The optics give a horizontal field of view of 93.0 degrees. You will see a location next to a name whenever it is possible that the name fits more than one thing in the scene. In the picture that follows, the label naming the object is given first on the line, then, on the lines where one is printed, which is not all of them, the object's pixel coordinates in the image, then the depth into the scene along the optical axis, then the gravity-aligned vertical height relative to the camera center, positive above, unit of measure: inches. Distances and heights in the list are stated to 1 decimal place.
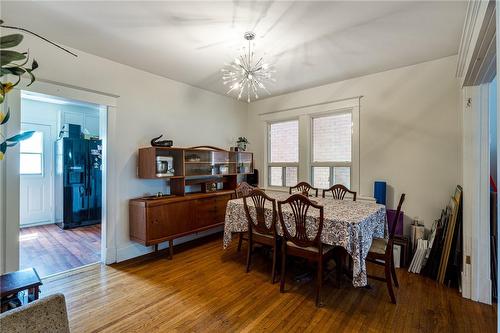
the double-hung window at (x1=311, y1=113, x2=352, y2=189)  159.3 +11.3
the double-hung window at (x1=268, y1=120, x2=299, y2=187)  186.7 +10.4
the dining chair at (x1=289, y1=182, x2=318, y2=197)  151.3 -14.1
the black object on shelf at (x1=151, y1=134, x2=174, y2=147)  137.0 +13.2
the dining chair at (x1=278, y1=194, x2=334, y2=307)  90.6 -29.0
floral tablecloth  85.2 -23.8
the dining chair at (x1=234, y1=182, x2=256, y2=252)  142.6 -15.9
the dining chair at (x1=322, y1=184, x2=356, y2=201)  141.7 -15.2
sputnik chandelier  107.1 +55.3
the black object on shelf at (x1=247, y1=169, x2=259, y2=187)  201.8 -10.7
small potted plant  198.2 +19.2
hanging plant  40.6 +18.4
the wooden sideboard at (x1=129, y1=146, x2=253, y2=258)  128.0 -18.8
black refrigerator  194.9 -14.3
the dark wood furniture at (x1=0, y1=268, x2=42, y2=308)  60.0 -31.8
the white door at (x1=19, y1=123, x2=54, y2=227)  193.3 -10.4
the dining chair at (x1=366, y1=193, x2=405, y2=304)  90.0 -34.8
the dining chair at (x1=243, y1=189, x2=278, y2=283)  106.2 -27.8
